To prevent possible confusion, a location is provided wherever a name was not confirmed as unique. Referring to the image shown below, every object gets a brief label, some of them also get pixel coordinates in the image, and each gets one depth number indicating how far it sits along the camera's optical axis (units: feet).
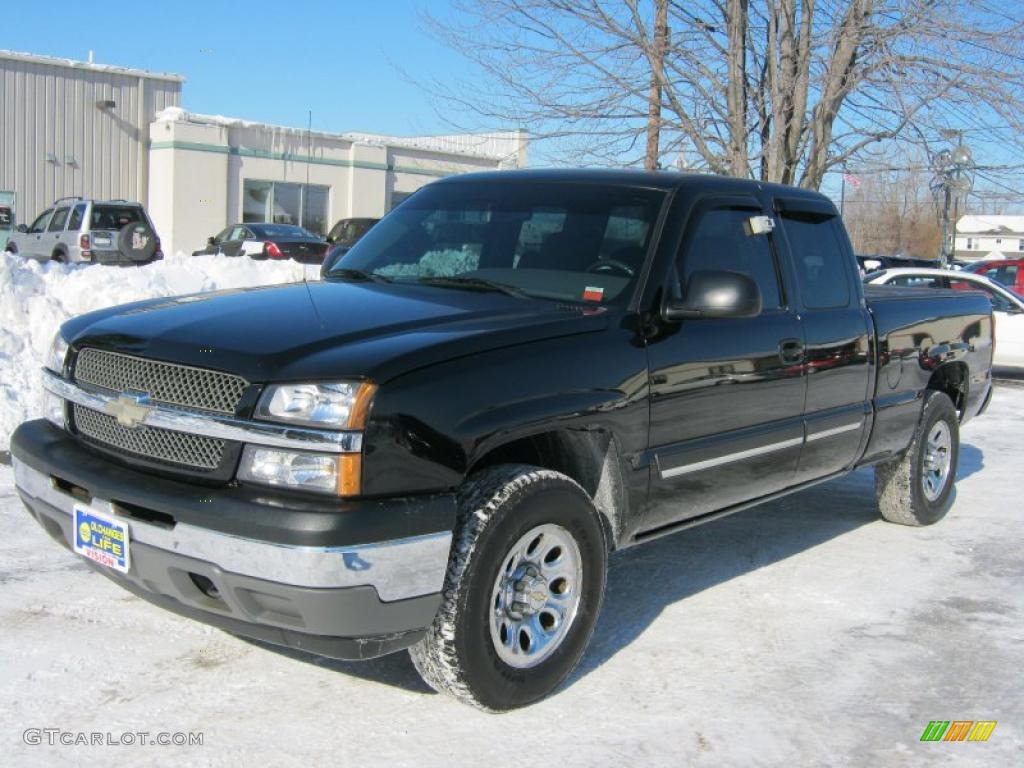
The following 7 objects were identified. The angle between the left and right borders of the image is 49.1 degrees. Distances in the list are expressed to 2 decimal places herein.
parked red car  61.36
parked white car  48.03
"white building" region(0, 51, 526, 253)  100.99
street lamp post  41.54
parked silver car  72.74
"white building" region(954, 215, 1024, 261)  333.72
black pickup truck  10.93
